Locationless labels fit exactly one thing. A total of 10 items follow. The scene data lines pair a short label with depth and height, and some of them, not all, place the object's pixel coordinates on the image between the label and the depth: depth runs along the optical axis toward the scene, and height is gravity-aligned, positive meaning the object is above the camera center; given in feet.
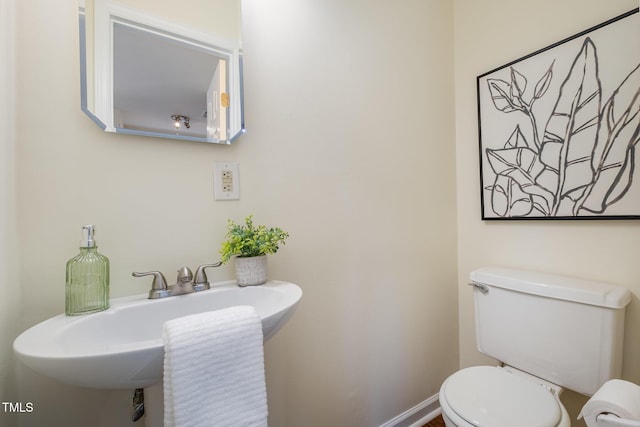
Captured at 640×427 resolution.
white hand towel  1.60 -0.96
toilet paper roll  1.63 -1.19
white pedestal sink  1.48 -0.79
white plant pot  2.81 -0.56
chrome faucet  2.52 -0.62
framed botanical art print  3.36 +1.16
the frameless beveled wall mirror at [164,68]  2.46 +1.53
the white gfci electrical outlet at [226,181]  2.99 +0.41
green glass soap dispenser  2.18 -0.49
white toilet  2.86 -1.77
